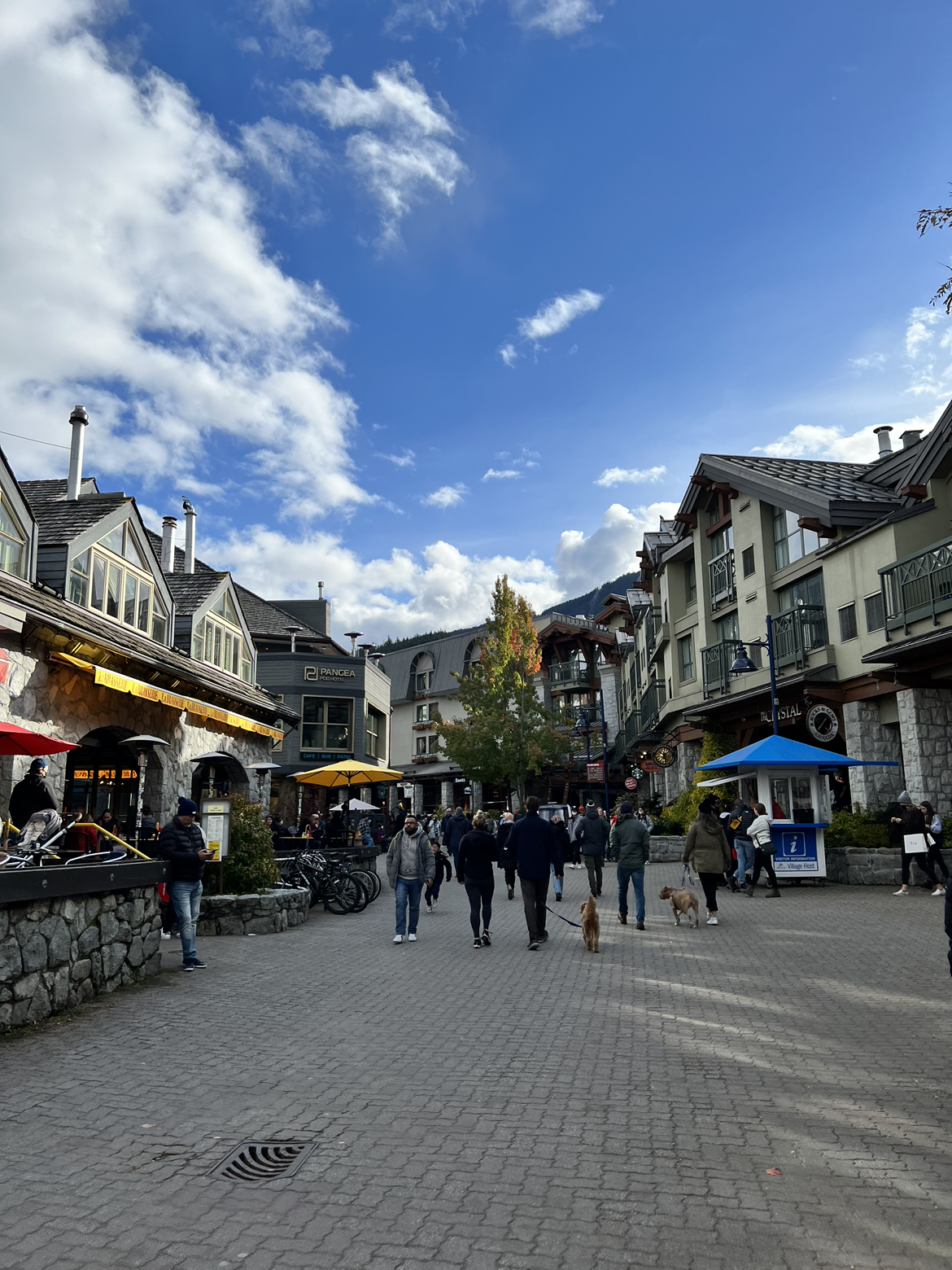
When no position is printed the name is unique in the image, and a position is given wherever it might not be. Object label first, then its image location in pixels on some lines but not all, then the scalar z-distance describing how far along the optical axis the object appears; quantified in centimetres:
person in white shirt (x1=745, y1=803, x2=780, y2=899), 1778
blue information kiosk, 1927
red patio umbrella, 1034
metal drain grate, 459
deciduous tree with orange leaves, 4294
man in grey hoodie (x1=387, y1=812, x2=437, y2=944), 1283
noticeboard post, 1400
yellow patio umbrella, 2419
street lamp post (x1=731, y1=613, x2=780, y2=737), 2253
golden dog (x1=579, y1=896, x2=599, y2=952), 1154
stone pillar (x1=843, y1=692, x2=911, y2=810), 2239
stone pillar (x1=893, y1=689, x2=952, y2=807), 2017
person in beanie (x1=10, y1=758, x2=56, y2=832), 1163
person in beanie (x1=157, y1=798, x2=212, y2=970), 1073
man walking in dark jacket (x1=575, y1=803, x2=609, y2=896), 1594
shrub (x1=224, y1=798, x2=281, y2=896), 1445
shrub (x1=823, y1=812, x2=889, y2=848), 2044
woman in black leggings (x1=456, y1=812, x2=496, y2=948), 1256
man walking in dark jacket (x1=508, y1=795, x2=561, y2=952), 1199
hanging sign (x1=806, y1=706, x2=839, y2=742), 2367
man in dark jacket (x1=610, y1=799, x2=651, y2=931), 1361
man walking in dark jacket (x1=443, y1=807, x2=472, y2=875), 2098
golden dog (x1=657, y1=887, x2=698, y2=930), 1386
